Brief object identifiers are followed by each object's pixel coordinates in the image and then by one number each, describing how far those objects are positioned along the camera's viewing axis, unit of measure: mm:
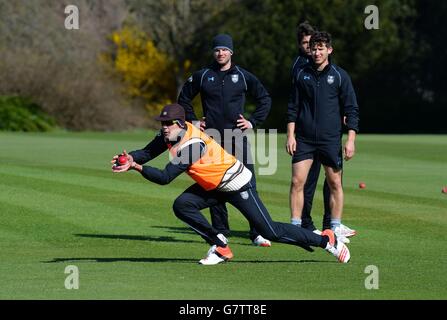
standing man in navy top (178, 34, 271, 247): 13578
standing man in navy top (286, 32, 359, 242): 13234
